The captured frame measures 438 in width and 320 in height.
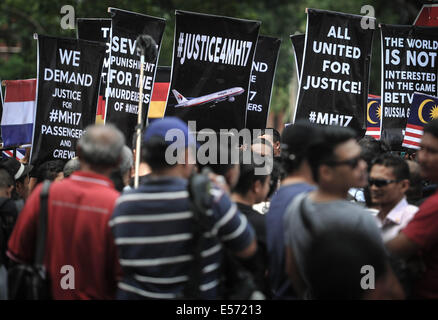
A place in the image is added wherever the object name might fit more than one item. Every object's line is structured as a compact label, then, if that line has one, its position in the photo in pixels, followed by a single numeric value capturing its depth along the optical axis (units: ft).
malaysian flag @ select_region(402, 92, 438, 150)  51.06
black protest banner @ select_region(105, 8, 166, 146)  50.14
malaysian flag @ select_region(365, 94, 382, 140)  69.31
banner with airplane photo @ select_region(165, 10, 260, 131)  48.62
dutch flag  60.64
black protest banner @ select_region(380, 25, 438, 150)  53.47
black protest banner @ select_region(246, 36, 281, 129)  58.39
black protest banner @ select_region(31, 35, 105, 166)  51.16
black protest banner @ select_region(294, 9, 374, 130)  49.80
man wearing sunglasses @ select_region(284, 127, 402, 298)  21.44
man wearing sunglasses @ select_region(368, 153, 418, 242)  31.32
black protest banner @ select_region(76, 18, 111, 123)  59.98
